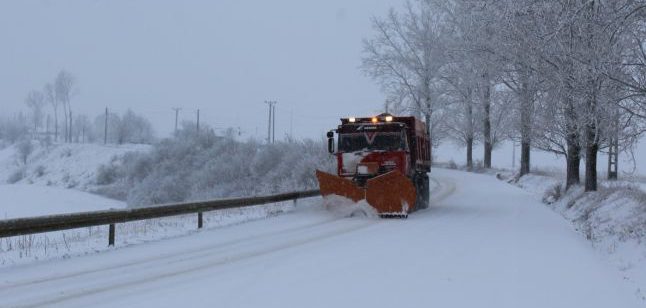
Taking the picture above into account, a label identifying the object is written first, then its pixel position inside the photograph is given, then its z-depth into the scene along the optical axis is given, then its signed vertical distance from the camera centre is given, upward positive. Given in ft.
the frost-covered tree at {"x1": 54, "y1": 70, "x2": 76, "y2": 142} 396.16 +45.15
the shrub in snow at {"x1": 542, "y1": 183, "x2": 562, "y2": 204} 73.91 -2.77
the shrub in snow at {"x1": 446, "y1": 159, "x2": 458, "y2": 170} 177.49 +1.11
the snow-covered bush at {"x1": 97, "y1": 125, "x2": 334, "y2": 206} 108.70 -0.96
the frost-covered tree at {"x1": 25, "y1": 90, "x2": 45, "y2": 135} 482.69 +36.57
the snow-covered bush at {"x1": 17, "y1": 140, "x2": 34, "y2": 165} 285.02 +4.18
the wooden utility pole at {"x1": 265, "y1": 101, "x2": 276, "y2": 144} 267.76 +20.31
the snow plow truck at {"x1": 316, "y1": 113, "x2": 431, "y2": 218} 55.21 +0.32
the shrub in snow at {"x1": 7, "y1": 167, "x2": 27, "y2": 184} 245.86 -6.71
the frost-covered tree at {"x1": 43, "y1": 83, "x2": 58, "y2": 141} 402.52 +41.24
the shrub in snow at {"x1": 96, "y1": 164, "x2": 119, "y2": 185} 190.68 -4.16
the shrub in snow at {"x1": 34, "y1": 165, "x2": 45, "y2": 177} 244.05 -4.48
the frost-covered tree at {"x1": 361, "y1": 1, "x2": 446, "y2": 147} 138.10 +23.70
